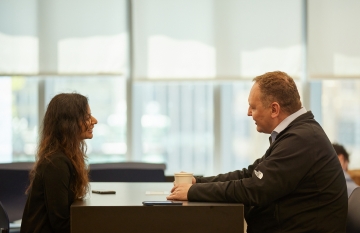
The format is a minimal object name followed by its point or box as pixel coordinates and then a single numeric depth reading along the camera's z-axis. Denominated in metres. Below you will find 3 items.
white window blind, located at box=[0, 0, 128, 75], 9.46
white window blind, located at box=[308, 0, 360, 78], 9.52
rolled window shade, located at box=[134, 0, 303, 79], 9.51
